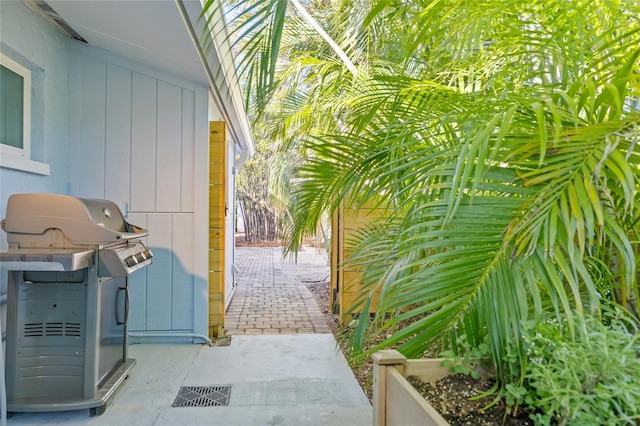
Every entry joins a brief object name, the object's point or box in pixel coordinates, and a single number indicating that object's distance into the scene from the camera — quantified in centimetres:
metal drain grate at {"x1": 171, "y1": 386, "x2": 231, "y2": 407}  283
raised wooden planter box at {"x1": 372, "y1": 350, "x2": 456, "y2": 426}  149
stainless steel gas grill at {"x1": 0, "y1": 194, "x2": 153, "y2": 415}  248
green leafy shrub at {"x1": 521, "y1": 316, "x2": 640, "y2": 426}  106
